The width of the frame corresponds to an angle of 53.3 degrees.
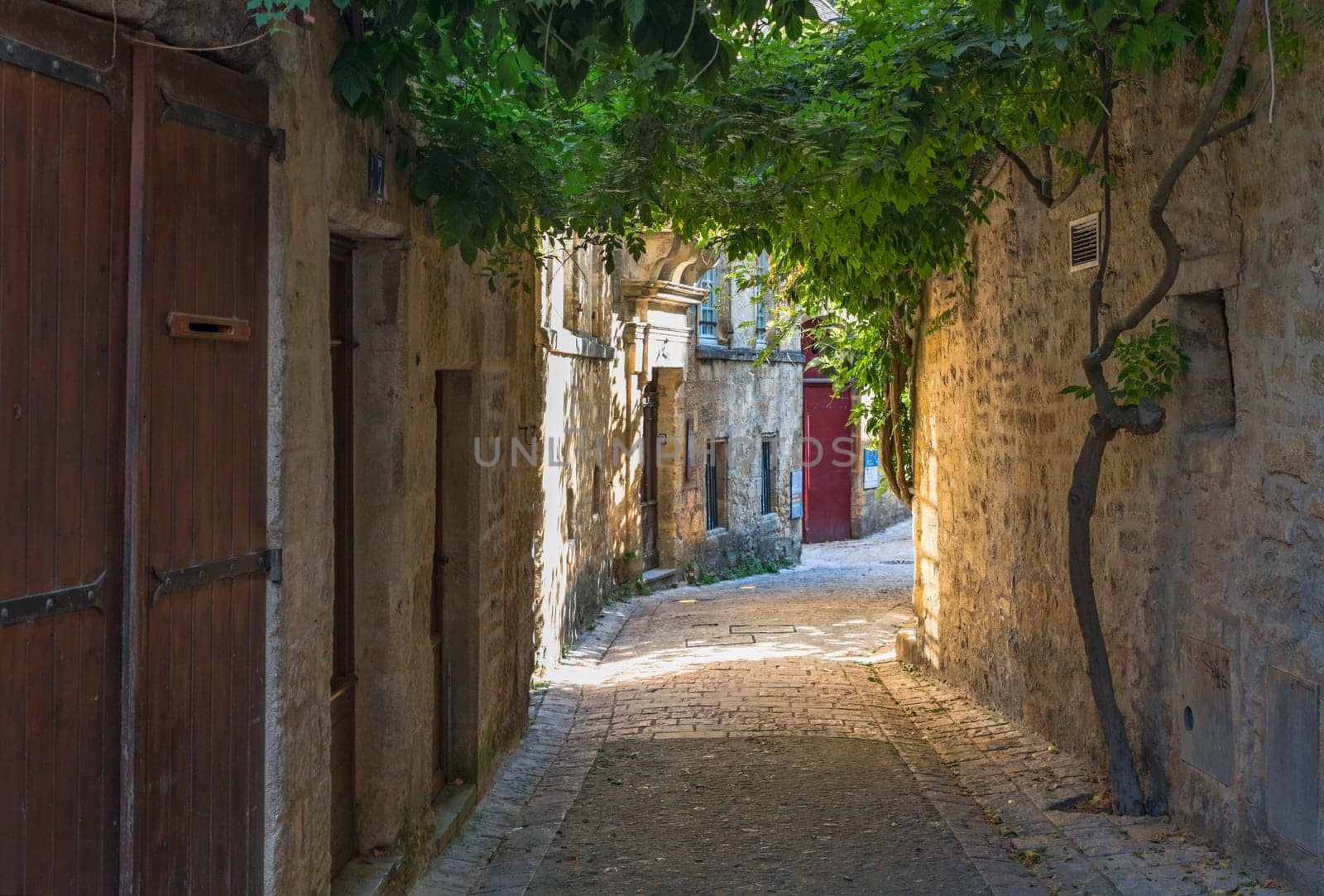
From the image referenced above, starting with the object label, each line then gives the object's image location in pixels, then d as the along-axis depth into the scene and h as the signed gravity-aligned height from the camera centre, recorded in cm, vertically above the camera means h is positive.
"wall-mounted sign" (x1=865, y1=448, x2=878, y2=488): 2458 -54
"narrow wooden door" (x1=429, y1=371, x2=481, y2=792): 621 -66
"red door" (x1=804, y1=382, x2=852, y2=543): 2353 -53
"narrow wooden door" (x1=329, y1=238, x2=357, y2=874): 476 -42
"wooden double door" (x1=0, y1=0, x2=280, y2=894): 253 -6
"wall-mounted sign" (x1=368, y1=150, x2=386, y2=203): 450 +90
